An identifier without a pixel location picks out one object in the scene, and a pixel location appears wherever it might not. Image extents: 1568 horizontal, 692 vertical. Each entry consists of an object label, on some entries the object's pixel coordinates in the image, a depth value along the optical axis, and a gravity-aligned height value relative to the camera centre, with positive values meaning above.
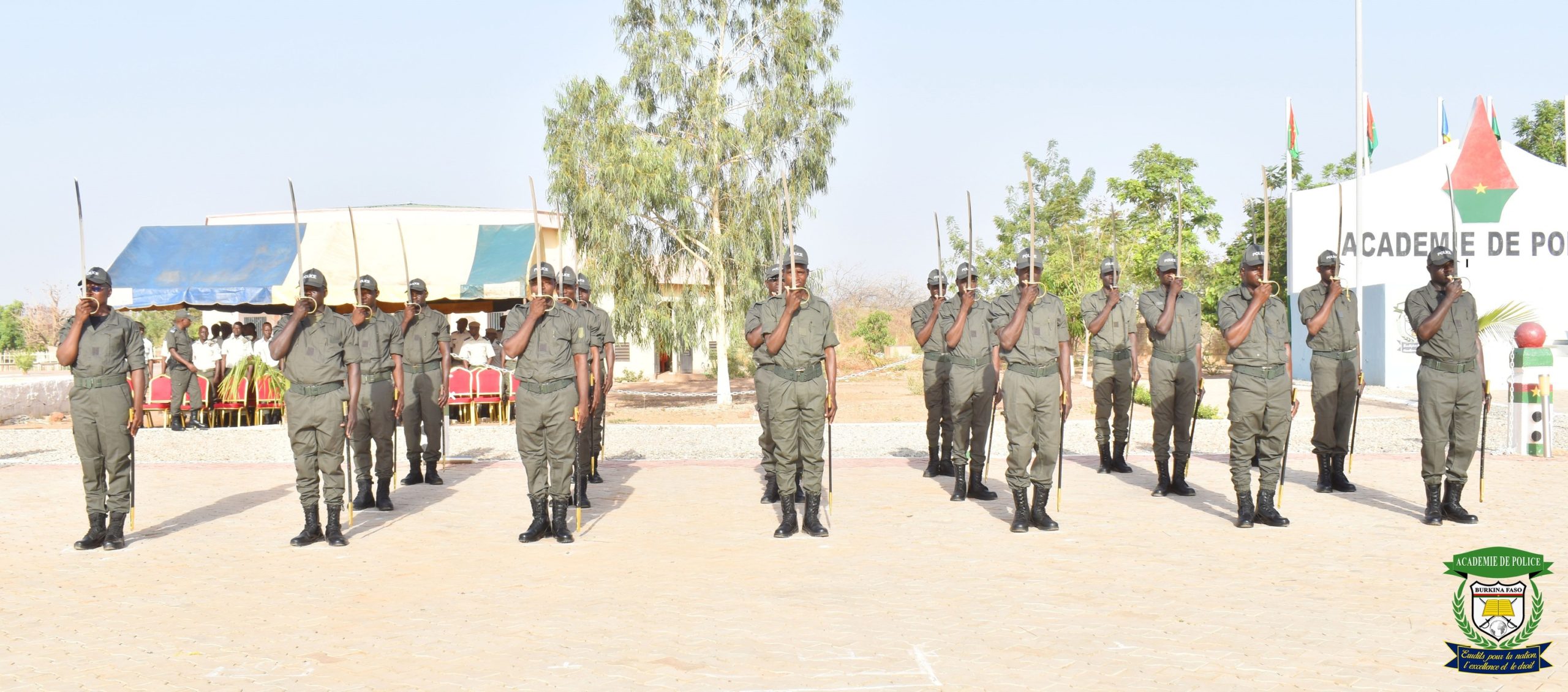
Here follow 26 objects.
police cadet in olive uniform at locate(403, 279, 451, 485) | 11.38 -0.17
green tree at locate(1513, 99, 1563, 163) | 36.00 +6.31
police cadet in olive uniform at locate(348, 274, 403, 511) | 10.16 -0.37
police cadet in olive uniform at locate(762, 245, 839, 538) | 8.30 -0.31
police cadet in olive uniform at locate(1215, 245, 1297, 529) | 8.60 -0.46
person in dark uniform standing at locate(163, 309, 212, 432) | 17.77 -0.31
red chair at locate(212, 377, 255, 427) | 18.91 -0.85
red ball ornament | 12.86 -0.04
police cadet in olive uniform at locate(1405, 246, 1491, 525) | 8.55 -0.42
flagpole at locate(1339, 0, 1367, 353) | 21.61 +3.88
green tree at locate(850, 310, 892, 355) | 45.09 +0.37
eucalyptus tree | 23.12 +3.81
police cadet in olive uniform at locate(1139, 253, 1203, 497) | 10.15 -0.35
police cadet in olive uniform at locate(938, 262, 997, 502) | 10.13 -0.40
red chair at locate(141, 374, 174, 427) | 18.36 -0.66
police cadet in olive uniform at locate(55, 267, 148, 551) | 8.09 -0.37
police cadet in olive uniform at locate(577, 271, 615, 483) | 10.12 -0.23
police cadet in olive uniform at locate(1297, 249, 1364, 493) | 10.02 -0.34
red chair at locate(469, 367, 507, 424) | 18.77 -0.64
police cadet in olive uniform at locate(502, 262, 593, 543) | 8.18 -0.34
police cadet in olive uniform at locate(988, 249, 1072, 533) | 8.44 -0.43
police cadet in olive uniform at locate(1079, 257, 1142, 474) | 11.60 -0.29
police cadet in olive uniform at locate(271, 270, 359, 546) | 8.19 -0.41
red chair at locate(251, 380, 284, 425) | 19.16 -0.77
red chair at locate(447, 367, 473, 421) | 18.53 -0.64
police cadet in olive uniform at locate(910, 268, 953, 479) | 11.23 -0.35
